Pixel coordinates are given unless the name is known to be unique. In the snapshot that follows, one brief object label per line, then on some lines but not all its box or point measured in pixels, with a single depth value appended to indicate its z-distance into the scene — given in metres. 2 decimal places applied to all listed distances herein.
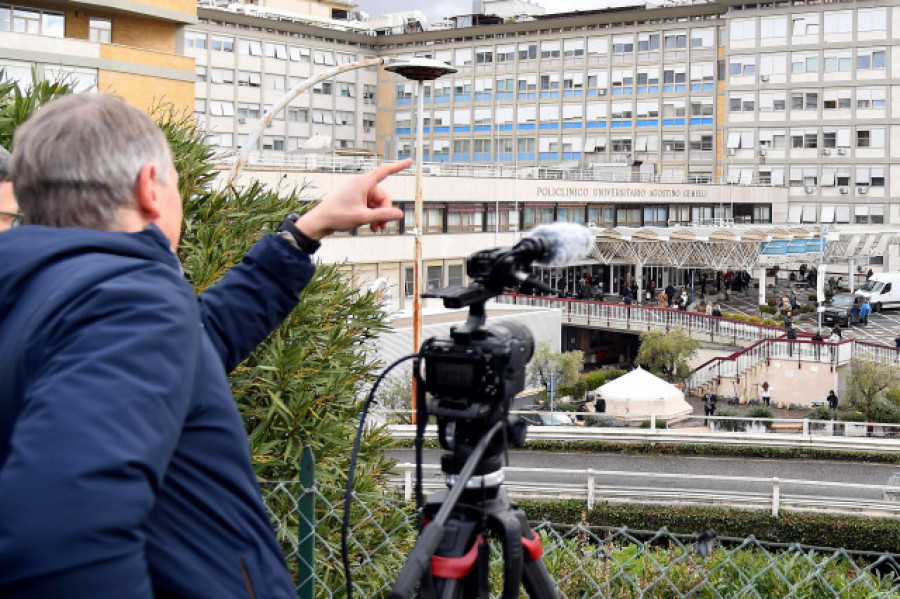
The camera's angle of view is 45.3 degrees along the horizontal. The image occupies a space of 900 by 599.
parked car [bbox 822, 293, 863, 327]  47.34
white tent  30.86
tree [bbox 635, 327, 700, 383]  38.44
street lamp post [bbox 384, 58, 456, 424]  15.98
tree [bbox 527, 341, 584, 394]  35.91
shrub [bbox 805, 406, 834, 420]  32.41
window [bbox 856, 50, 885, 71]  66.44
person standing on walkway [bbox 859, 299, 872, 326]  48.29
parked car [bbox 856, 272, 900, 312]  52.25
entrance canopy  49.06
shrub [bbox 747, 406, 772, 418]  32.47
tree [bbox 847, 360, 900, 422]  31.78
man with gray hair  1.40
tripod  2.31
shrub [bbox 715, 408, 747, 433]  31.00
